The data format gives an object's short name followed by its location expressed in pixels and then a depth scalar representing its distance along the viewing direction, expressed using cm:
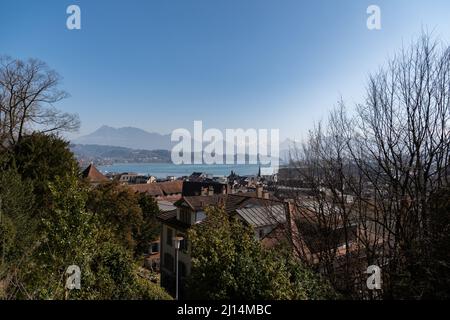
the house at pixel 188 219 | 1684
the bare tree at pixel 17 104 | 1969
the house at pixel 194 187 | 4480
